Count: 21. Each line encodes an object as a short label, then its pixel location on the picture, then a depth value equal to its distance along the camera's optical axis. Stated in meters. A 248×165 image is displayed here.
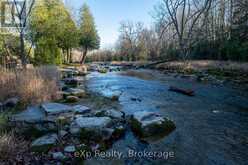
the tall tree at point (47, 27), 17.09
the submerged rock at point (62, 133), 4.48
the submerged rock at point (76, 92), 8.80
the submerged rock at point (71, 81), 12.85
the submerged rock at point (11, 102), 6.52
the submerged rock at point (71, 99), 7.87
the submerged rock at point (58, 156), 3.68
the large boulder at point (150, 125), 4.82
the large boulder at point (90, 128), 4.55
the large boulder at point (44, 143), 3.91
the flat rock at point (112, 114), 5.78
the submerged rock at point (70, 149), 3.92
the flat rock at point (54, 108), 5.49
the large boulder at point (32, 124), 4.57
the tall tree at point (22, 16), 11.76
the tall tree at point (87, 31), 35.25
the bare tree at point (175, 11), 22.43
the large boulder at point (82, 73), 19.82
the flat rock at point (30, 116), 4.78
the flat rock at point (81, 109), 6.08
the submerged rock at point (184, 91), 9.80
